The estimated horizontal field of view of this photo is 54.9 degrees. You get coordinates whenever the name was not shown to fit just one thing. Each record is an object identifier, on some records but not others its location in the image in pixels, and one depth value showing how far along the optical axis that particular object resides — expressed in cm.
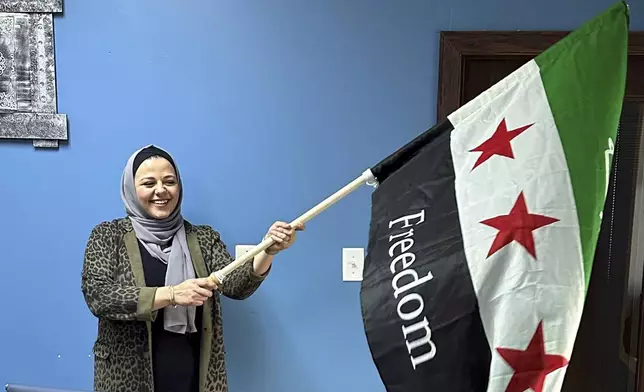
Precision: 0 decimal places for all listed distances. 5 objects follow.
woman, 163
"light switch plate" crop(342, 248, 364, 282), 195
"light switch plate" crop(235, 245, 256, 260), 196
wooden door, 180
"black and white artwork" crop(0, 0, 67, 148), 187
